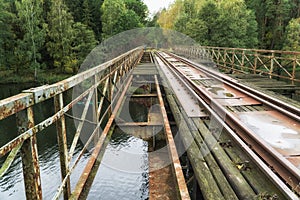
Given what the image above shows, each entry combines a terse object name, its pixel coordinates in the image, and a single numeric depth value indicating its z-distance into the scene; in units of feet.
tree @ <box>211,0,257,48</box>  100.42
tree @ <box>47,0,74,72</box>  119.65
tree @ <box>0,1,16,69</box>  109.60
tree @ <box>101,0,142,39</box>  145.69
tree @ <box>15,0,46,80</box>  111.45
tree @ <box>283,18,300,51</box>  109.40
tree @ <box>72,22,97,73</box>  122.93
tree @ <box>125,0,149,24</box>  204.64
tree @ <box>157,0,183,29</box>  180.81
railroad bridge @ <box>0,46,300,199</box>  5.85
